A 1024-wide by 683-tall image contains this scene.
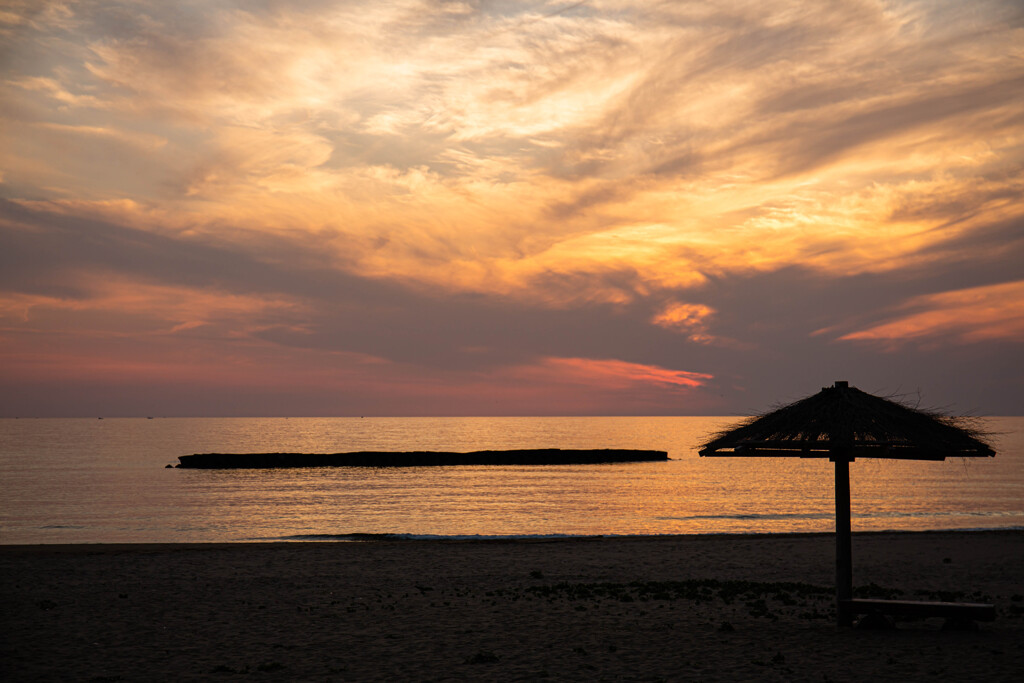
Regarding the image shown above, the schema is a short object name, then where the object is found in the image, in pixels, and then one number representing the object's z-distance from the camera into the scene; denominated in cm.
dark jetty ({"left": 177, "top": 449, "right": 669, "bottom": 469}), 9444
